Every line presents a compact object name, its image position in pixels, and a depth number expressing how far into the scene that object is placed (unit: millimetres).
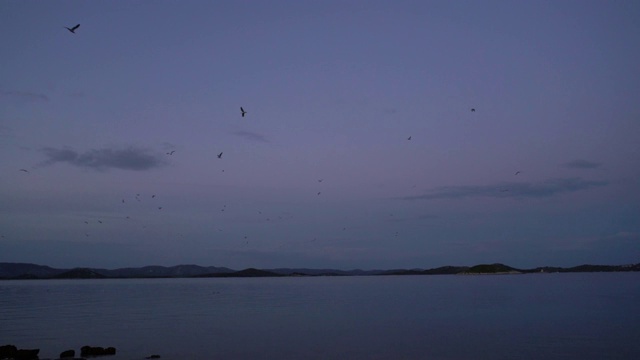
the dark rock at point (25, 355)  29328
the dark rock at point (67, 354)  30347
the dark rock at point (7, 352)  29125
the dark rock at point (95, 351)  31312
